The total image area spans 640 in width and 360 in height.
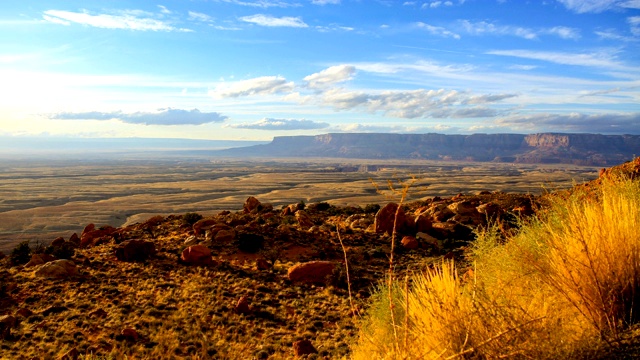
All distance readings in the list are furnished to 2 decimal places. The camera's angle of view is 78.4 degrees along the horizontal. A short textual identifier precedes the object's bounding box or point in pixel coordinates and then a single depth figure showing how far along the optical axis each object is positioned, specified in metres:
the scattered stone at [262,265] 14.89
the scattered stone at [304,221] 20.63
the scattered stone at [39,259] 15.57
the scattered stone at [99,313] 10.99
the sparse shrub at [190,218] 21.99
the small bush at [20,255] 16.47
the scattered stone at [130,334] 9.75
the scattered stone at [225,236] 17.75
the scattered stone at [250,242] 16.70
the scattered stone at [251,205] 26.36
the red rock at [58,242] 19.69
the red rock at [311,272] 13.48
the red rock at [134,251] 15.90
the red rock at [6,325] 9.66
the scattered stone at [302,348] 8.79
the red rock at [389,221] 18.55
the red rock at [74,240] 20.61
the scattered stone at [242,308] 11.34
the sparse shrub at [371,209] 26.02
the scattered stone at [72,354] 8.66
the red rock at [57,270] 13.93
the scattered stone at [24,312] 10.99
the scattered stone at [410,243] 16.41
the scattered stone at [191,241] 17.78
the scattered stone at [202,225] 19.42
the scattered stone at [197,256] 15.37
